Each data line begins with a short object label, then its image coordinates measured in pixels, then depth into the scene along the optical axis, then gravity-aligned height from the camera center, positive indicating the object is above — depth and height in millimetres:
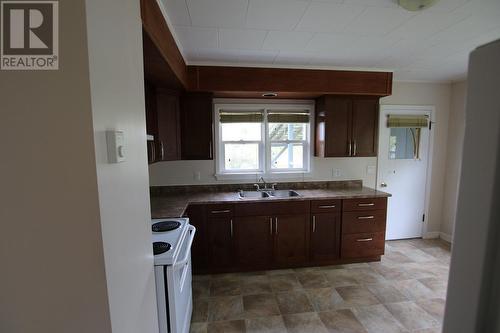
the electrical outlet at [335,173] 3471 -377
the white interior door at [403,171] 3525 -358
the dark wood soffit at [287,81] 2711 +821
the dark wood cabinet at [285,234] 2727 -1057
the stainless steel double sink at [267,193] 3112 -628
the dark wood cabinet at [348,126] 3057 +298
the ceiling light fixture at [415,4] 1515 +963
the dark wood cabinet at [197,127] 2850 +260
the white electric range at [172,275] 1360 -781
